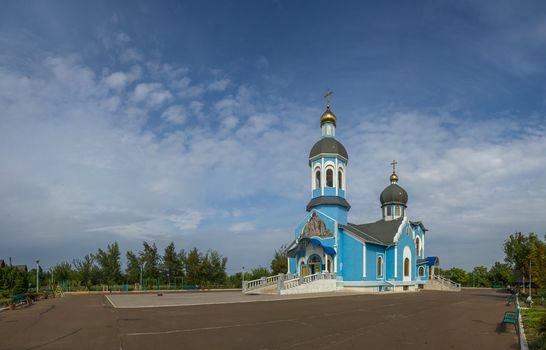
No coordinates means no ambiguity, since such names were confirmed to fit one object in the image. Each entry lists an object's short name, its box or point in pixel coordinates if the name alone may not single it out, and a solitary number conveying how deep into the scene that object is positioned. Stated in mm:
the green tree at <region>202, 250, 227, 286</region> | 39500
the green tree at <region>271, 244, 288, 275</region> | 42750
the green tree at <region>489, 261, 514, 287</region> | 47572
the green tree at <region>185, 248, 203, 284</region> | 38594
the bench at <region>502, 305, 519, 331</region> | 11348
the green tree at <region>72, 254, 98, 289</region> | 38375
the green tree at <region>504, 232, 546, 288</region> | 24070
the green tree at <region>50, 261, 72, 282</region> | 45169
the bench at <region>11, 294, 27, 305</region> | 20669
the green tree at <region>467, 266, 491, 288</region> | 51434
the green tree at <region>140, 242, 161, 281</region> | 38031
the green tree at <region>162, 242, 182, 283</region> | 38500
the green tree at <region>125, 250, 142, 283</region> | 38219
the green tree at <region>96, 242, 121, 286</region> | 38344
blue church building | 32875
